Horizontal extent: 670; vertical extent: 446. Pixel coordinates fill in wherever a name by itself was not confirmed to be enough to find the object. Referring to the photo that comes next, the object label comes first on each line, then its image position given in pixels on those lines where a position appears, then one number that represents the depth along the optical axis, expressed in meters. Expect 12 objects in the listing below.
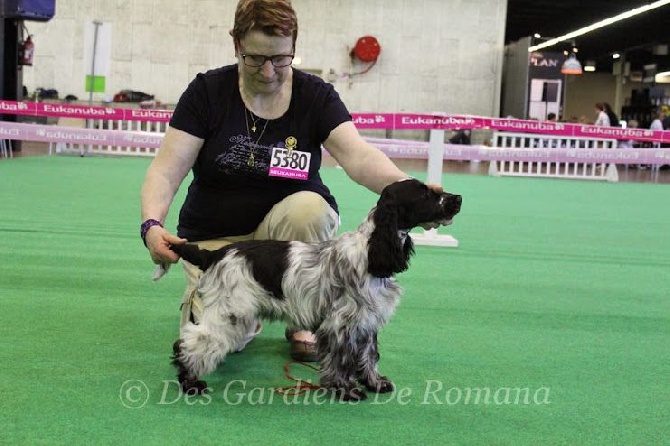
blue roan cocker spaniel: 2.36
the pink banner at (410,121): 6.75
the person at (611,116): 19.45
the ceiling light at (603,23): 23.17
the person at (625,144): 17.38
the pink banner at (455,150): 7.45
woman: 2.73
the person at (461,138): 19.55
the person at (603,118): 18.64
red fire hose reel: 20.81
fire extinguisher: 13.16
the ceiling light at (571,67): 22.02
